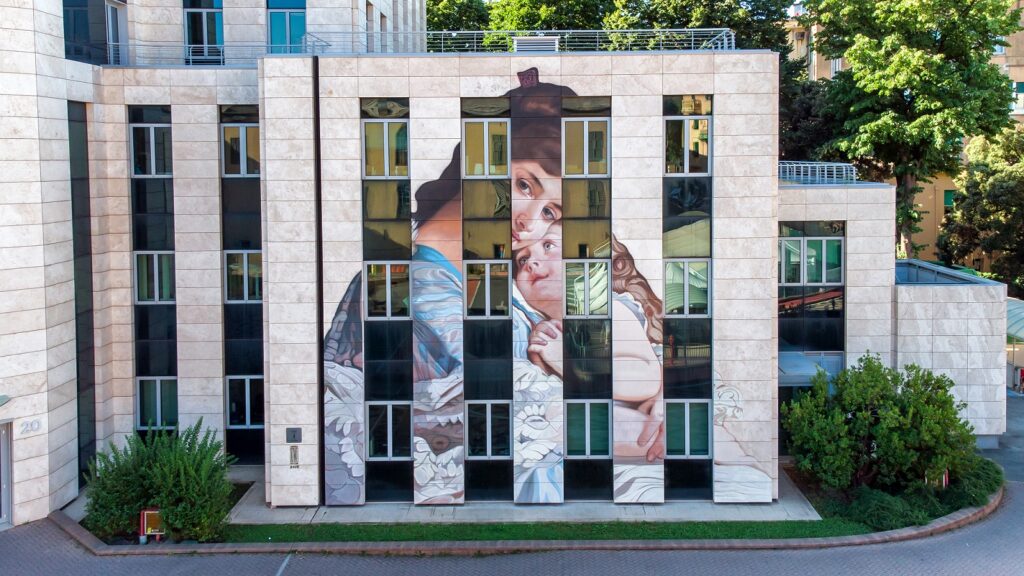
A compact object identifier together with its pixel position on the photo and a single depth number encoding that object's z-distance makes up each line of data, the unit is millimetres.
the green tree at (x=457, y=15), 59250
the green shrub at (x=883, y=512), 25203
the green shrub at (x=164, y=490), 24219
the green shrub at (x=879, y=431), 26469
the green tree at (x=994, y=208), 54625
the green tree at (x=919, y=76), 40188
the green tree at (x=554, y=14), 54094
